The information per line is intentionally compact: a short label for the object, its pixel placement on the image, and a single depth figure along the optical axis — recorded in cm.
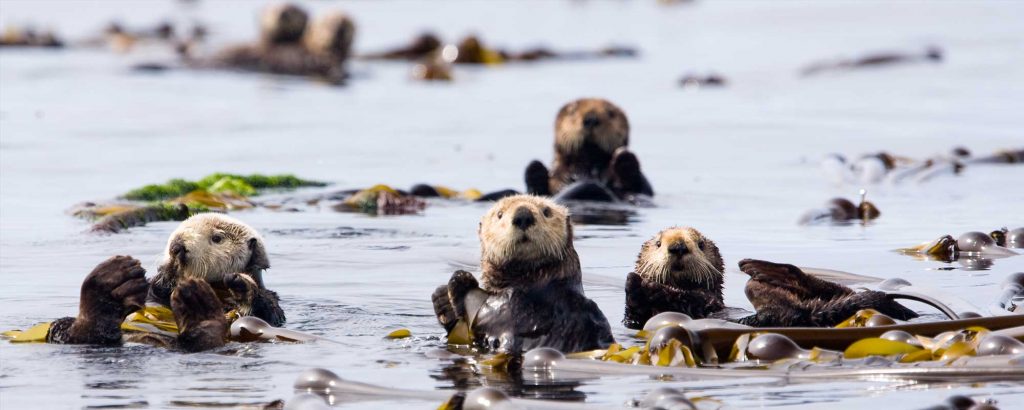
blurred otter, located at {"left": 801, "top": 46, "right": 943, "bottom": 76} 4028
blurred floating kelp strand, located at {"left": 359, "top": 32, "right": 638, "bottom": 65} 4334
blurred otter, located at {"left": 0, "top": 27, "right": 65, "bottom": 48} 4662
